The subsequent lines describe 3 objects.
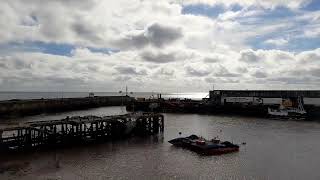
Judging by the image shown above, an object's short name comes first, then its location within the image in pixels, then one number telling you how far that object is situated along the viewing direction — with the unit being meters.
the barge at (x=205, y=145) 31.77
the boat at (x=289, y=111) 61.05
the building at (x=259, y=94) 68.88
